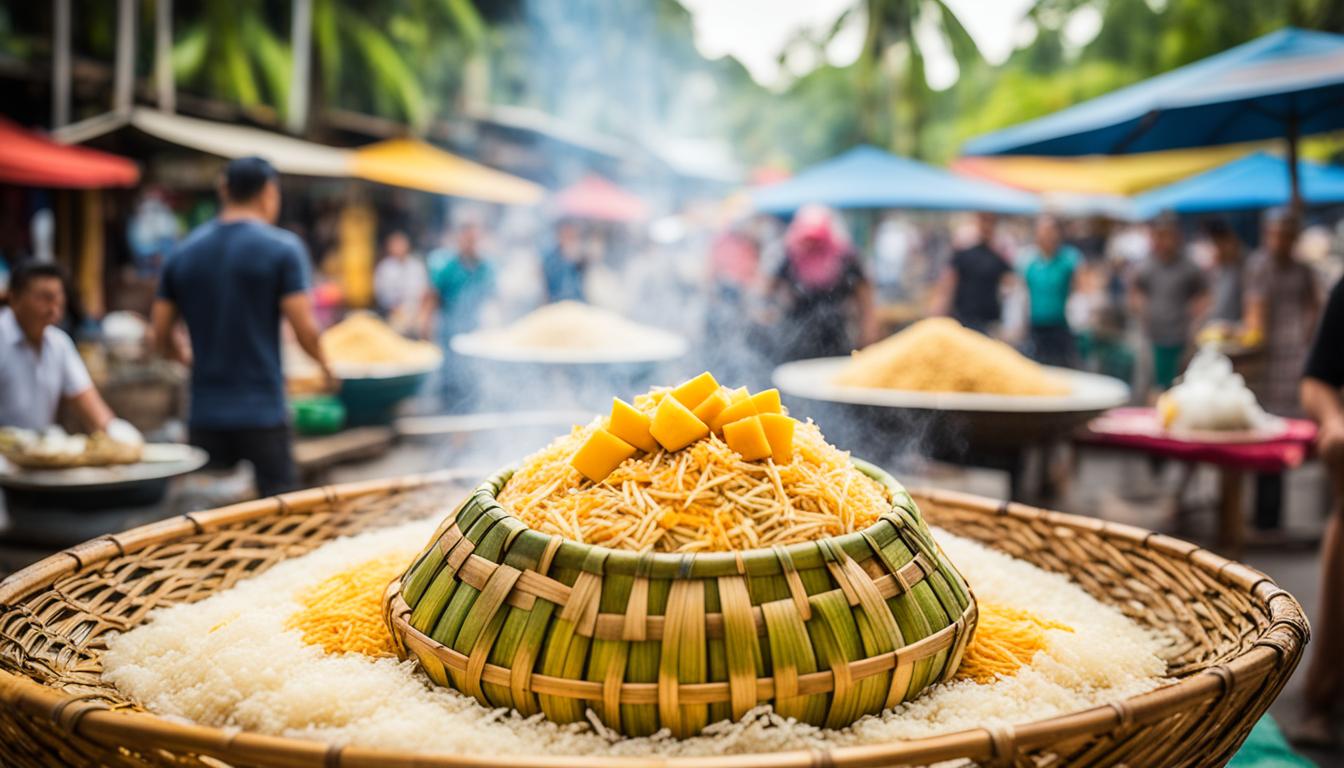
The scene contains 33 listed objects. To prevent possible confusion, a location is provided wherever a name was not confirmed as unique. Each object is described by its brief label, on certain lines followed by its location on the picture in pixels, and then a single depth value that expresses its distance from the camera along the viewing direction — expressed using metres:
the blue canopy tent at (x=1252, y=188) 9.72
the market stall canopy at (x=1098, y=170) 11.59
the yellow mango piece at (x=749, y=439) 1.45
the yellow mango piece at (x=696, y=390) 1.57
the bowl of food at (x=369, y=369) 6.38
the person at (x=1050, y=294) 7.88
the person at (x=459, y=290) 8.02
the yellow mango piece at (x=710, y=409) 1.53
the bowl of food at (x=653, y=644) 1.13
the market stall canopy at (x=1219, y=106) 5.00
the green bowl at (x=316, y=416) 6.18
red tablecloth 4.19
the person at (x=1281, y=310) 6.14
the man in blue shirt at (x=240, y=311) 3.84
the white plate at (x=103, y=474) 3.40
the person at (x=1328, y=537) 2.75
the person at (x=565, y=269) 8.53
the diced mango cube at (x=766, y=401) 1.53
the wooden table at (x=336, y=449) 5.76
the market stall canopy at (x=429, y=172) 10.42
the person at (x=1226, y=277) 7.89
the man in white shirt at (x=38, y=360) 3.95
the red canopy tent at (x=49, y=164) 7.47
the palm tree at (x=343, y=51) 13.91
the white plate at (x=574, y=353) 5.48
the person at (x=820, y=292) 5.98
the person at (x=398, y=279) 10.51
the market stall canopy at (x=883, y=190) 8.93
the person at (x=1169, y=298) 7.75
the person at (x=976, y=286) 7.74
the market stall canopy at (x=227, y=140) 8.43
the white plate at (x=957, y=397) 3.82
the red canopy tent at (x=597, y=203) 14.24
